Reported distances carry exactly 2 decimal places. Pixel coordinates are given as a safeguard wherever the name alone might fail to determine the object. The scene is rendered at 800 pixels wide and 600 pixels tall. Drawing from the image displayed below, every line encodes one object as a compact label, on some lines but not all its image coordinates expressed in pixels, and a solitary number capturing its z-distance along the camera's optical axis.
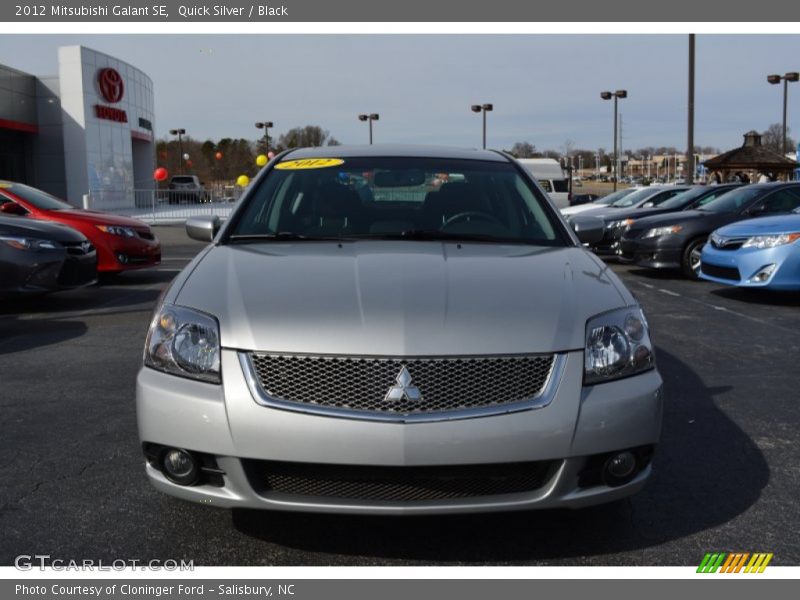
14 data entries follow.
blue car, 8.60
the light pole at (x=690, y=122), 24.21
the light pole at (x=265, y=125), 49.44
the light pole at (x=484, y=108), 44.09
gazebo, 31.42
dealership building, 32.97
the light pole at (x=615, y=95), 41.84
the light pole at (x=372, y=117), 48.28
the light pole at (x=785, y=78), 40.38
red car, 10.36
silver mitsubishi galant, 2.58
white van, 26.62
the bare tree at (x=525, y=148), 71.69
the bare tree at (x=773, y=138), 74.14
